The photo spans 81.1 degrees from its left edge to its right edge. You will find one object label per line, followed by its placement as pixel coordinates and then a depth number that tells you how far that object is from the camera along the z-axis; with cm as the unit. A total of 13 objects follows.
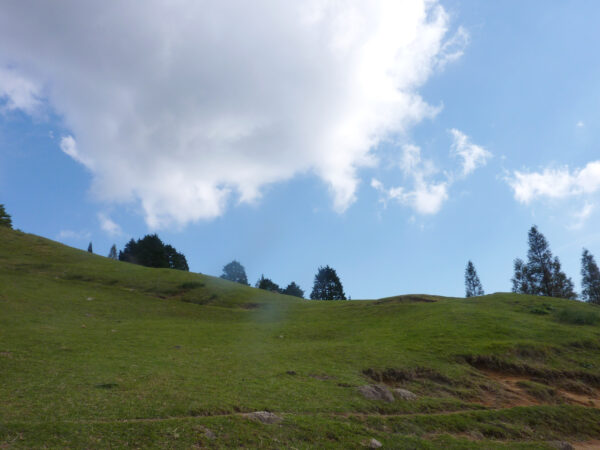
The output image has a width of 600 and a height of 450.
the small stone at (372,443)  1137
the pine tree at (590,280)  7794
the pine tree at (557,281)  7281
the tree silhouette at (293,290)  11506
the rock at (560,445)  1359
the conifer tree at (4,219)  6646
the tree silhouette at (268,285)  11482
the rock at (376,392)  1579
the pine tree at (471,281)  10725
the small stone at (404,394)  1655
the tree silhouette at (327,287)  9900
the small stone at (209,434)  1010
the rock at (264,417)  1173
